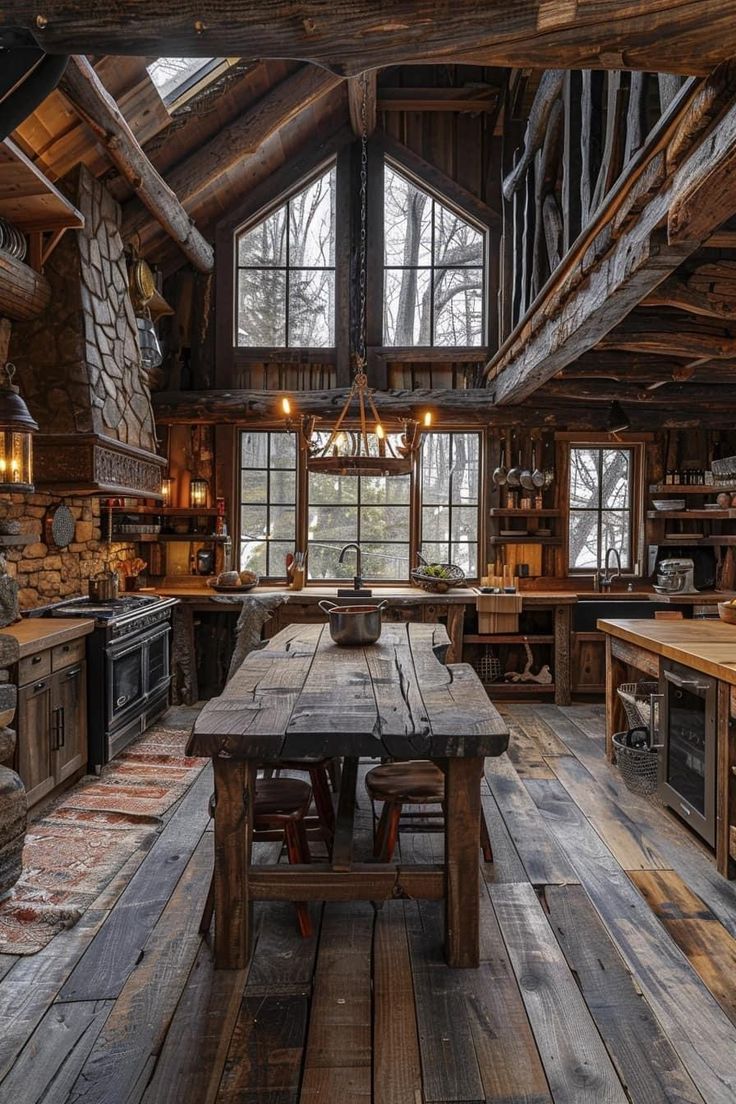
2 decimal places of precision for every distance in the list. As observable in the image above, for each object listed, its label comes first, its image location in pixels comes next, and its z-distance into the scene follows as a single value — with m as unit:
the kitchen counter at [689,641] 3.13
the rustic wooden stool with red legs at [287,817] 2.54
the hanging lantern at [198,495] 6.48
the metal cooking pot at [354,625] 3.71
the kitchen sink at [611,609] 6.16
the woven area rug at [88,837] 2.67
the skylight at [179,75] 4.94
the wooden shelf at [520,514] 6.51
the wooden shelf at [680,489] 6.46
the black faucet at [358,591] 4.71
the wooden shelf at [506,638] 6.22
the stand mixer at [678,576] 6.14
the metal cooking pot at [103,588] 5.15
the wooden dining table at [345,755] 2.23
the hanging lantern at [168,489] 6.57
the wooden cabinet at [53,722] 3.60
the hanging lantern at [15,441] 3.59
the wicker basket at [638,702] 4.17
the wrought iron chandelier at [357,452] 3.46
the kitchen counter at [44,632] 3.60
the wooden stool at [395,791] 2.74
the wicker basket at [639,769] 3.95
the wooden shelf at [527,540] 6.58
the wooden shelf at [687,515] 6.46
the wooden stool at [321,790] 3.01
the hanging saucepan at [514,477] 6.45
